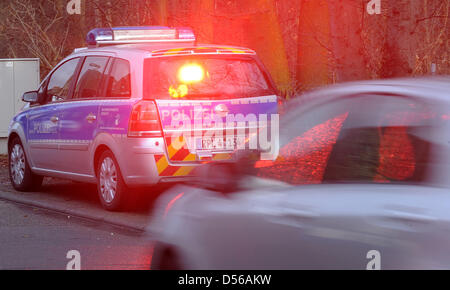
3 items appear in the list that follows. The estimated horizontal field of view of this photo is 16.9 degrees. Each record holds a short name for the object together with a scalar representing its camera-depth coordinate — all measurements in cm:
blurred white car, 664
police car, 1564
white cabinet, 3066
